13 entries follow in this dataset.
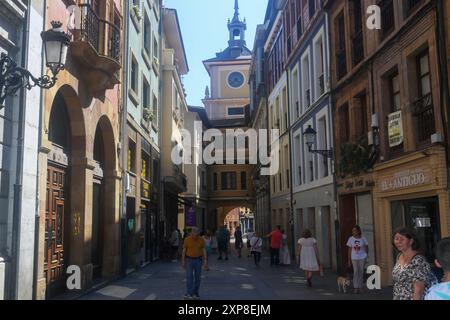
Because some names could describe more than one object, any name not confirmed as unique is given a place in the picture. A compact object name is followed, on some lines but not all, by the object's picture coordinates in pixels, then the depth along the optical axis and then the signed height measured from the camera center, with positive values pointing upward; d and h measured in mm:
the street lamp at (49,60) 7523 +2456
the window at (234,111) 68062 +14590
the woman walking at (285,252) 22016 -1180
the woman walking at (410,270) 5117 -477
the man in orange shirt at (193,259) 11719 -758
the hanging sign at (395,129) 12992 +2332
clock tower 68000 +17556
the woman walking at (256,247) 22016 -937
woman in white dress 14180 -839
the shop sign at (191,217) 28838 +461
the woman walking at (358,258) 12766 -850
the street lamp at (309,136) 16719 +2764
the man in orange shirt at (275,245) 20891 -832
